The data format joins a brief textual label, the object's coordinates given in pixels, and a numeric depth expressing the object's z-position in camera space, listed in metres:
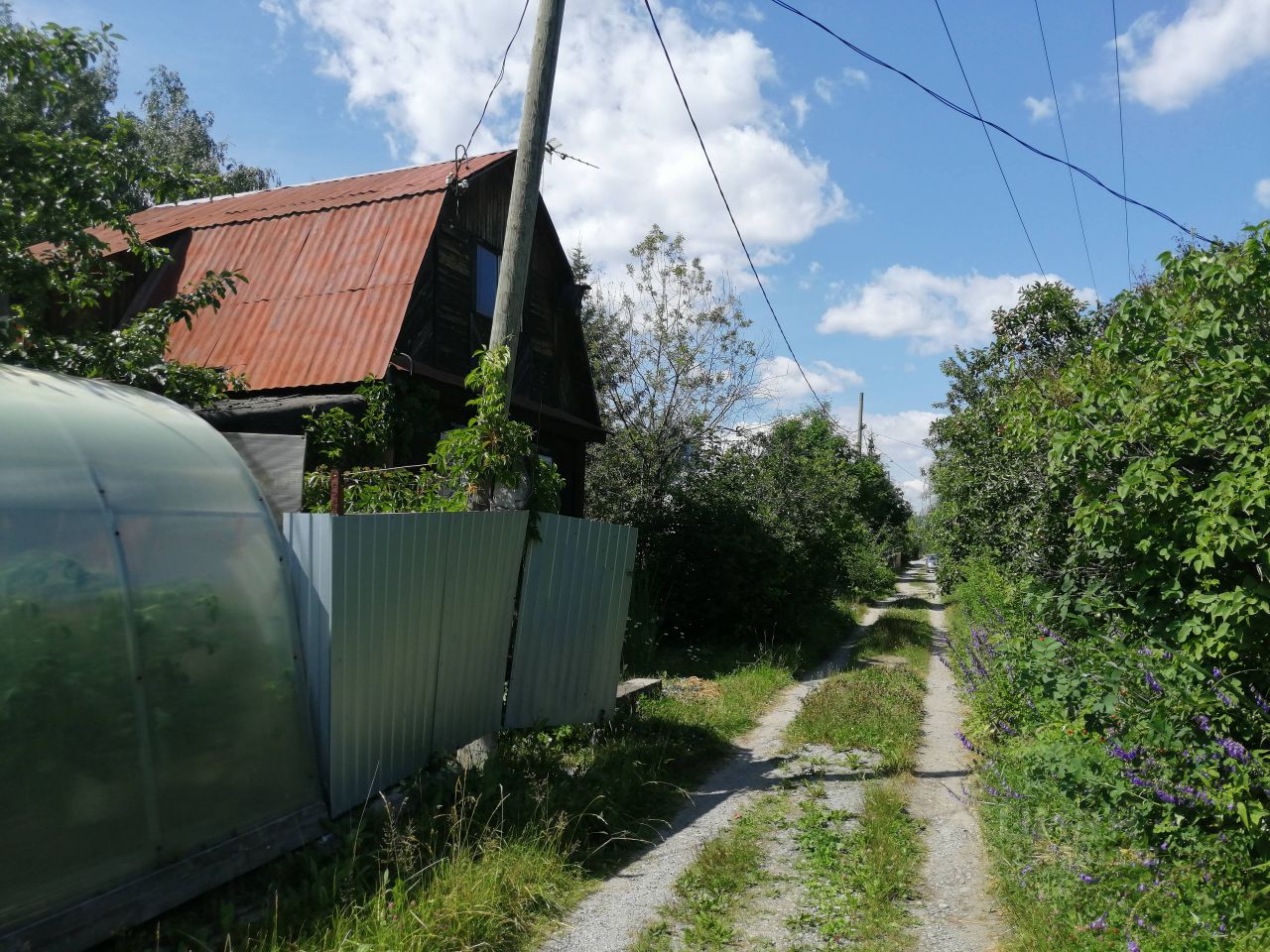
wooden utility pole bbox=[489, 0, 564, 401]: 6.93
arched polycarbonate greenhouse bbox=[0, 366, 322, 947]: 3.71
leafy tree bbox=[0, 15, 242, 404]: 7.27
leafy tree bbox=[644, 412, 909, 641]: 14.84
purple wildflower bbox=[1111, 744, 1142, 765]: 4.77
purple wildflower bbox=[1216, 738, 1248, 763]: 4.41
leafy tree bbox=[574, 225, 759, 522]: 16.41
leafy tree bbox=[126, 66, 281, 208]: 27.09
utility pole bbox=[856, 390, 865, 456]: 44.12
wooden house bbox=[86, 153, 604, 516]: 10.40
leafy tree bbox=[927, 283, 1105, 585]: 7.84
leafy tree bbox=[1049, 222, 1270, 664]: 5.23
